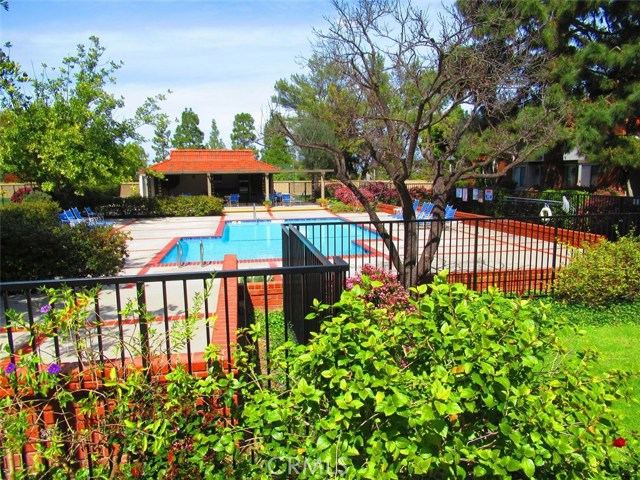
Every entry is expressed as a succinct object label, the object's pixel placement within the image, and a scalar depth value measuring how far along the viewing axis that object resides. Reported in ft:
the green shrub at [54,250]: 20.26
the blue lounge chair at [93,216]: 63.35
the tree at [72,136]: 57.36
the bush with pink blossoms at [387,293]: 14.50
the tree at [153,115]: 68.08
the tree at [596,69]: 41.19
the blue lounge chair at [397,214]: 63.05
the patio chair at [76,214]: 58.18
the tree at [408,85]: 21.17
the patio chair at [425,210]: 60.10
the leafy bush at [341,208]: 80.53
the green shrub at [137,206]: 75.92
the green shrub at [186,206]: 76.71
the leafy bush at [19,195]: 63.69
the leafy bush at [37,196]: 55.29
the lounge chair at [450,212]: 56.45
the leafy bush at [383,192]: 83.30
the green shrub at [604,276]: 21.24
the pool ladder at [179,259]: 32.93
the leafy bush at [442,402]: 5.64
